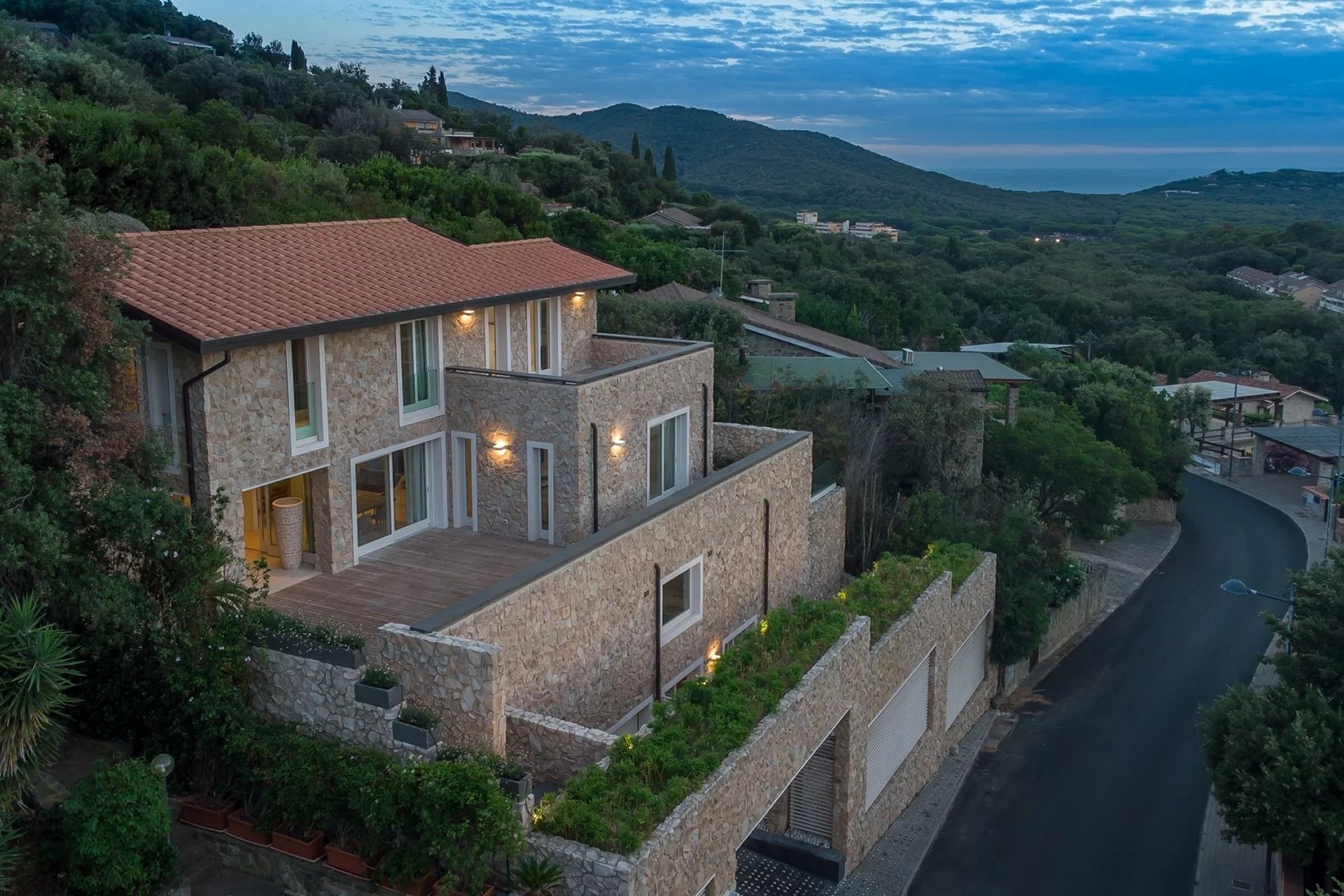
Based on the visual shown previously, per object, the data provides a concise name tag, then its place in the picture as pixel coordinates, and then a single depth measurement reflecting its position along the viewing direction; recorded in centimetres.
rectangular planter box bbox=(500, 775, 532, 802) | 1068
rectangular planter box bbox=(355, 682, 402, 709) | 1140
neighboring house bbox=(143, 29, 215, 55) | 9201
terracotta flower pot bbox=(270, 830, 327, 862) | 1138
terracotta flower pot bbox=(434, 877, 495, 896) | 1055
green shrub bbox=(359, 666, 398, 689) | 1147
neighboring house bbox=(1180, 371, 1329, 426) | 6538
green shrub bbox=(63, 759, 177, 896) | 1025
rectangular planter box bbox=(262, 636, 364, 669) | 1161
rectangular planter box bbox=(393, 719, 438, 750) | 1124
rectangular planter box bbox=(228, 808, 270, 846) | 1160
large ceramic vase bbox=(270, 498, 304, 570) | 1535
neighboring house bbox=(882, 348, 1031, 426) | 3884
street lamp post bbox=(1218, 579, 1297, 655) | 1773
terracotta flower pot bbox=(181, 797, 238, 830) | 1177
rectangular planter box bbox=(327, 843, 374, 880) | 1116
